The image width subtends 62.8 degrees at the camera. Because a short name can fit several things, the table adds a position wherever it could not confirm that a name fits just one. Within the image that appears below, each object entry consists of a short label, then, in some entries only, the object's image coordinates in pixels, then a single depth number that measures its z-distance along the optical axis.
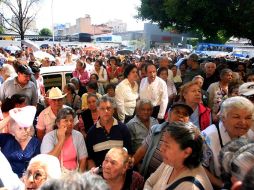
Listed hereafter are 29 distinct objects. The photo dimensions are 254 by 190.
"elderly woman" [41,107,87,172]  2.54
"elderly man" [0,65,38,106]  3.76
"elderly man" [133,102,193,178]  2.24
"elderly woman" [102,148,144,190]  2.09
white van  5.50
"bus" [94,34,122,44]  34.69
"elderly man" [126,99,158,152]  2.82
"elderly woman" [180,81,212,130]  2.76
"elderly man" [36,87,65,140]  3.08
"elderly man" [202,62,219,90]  4.62
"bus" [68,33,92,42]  34.42
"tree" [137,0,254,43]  7.74
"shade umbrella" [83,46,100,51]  16.88
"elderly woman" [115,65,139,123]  3.66
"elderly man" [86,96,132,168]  2.64
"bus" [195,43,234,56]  20.25
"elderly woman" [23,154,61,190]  1.71
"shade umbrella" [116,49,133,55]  18.52
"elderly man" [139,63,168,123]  3.81
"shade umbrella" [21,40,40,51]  15.45
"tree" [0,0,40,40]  24.08
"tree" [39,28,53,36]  40.81
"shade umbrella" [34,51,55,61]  9.72
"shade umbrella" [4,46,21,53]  15.55
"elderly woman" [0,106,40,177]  2.51
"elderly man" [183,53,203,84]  5.27
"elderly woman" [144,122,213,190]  1.63
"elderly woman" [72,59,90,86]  5.72
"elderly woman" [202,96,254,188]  1.90
